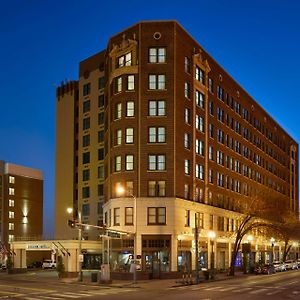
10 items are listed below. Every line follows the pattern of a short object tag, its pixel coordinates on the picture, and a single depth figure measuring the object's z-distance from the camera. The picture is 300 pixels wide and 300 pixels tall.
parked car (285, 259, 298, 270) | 69.75
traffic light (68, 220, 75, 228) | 36.79
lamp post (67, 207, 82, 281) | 43.64
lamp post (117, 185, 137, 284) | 45.21
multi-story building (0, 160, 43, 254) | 102.99
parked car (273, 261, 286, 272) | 63.83
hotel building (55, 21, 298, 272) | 50.17
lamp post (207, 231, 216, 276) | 56.22
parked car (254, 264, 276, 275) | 57.44
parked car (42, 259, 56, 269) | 72.69
